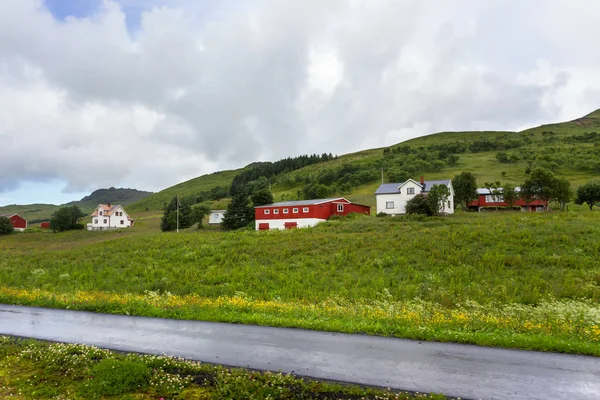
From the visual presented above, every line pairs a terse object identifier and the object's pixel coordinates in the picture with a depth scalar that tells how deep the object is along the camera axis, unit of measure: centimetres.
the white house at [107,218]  9938
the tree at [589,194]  5892
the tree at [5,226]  8194
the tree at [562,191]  5703
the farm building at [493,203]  6850
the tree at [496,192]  6831
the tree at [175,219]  7906
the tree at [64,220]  8594
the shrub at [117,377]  688
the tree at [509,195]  6531
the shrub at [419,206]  5466
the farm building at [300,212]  5938
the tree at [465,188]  6700
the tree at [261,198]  7894
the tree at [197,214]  8138
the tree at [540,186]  5812
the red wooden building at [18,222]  10153
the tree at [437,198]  5328
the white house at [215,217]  8488
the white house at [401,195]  6203
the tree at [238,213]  6975
